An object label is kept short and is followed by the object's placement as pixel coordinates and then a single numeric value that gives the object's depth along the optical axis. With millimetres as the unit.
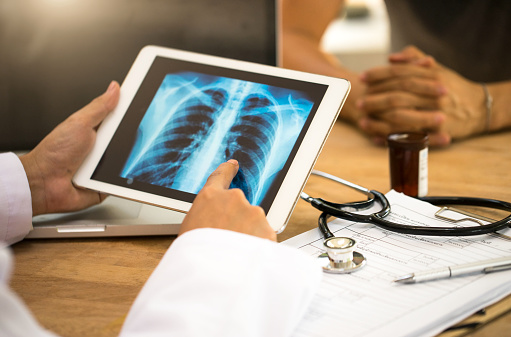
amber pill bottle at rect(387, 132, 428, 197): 949
